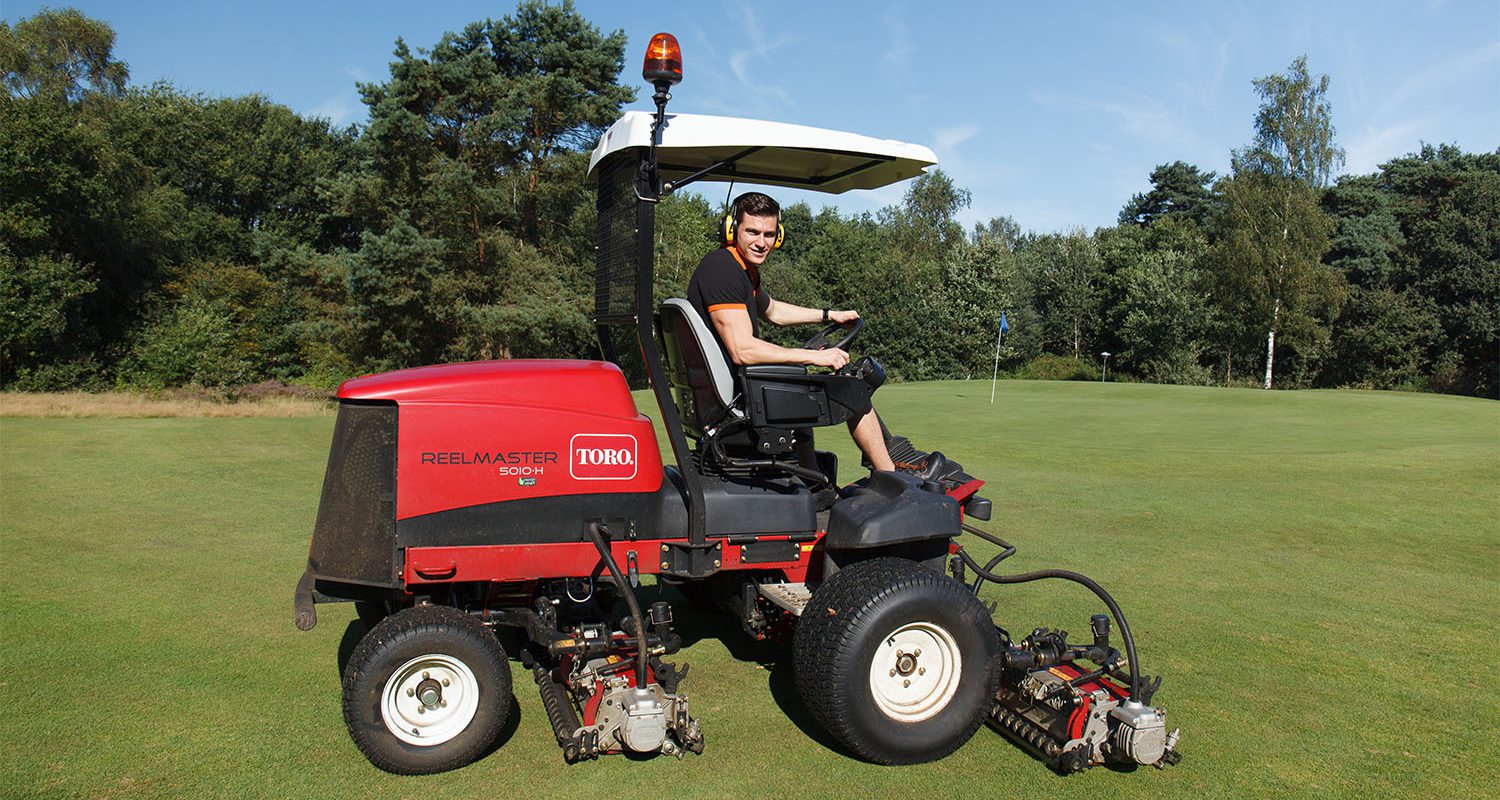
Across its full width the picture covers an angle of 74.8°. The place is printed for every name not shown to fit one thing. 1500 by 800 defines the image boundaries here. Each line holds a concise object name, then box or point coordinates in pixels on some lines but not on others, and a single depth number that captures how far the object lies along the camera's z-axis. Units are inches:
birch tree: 1685.5
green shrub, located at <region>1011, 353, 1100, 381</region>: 2050.9
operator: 155.9
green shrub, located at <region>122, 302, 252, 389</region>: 1194.0
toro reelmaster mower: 140.7
